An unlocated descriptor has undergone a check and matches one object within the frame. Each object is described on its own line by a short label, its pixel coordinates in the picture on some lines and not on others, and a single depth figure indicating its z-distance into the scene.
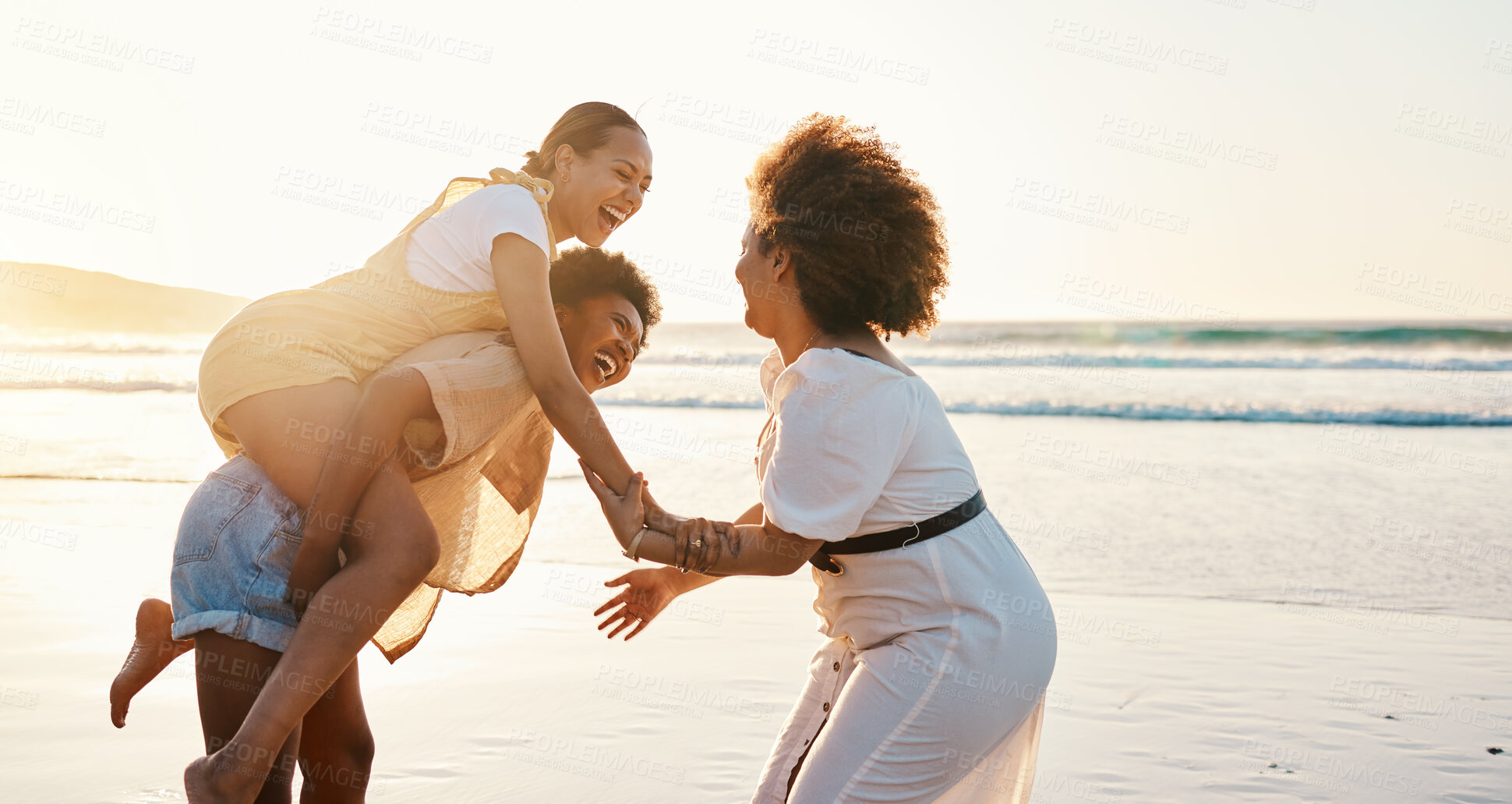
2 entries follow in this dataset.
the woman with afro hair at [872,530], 2.03
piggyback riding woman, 2.09
